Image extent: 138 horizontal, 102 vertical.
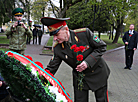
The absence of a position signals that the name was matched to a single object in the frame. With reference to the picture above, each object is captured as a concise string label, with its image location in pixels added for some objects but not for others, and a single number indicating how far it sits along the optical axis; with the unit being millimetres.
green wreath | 1891
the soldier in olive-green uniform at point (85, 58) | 2551
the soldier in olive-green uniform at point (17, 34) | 5301
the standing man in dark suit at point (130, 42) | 7621
